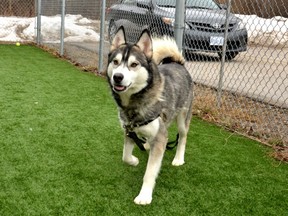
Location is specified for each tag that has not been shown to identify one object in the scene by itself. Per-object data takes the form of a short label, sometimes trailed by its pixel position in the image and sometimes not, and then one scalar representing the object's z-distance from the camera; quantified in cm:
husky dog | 234
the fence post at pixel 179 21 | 415
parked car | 482
